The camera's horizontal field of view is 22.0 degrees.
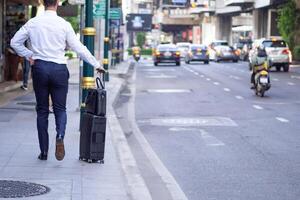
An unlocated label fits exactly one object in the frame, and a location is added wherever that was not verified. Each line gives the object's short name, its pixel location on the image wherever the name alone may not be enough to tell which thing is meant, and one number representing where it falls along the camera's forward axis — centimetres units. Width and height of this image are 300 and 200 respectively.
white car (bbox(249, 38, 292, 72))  4088
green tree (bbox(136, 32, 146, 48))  11025
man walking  923
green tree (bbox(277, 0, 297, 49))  5400
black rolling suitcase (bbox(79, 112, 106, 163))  943
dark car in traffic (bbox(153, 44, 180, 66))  5132
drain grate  744
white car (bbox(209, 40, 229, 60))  6575
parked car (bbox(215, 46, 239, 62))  6110
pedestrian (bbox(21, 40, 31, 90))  2047
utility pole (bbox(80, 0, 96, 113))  1231
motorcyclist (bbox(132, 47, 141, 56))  6350
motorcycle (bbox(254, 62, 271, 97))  2299
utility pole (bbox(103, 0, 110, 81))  2683
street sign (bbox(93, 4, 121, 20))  2116
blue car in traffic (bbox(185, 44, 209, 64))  5641
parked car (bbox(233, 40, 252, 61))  6346
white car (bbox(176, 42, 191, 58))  6607
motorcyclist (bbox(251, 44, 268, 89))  2361
